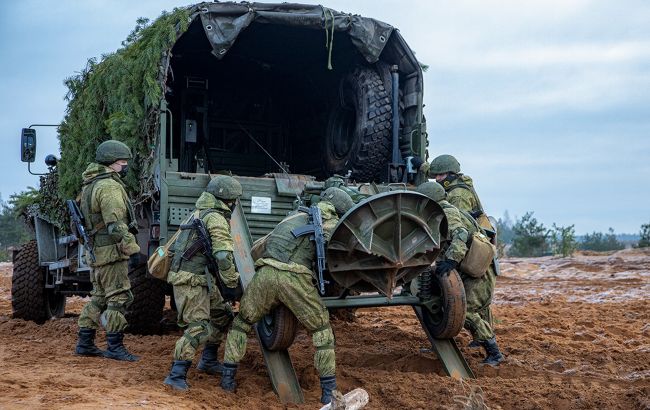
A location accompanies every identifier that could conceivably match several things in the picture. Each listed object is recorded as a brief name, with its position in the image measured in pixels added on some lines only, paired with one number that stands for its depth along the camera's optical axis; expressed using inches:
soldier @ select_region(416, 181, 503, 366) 251.3
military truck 289.9
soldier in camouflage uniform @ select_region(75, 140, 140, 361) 259.3
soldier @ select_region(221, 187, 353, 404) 211.8
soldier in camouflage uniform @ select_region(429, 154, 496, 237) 284.7
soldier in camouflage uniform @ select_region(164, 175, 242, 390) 221.6
